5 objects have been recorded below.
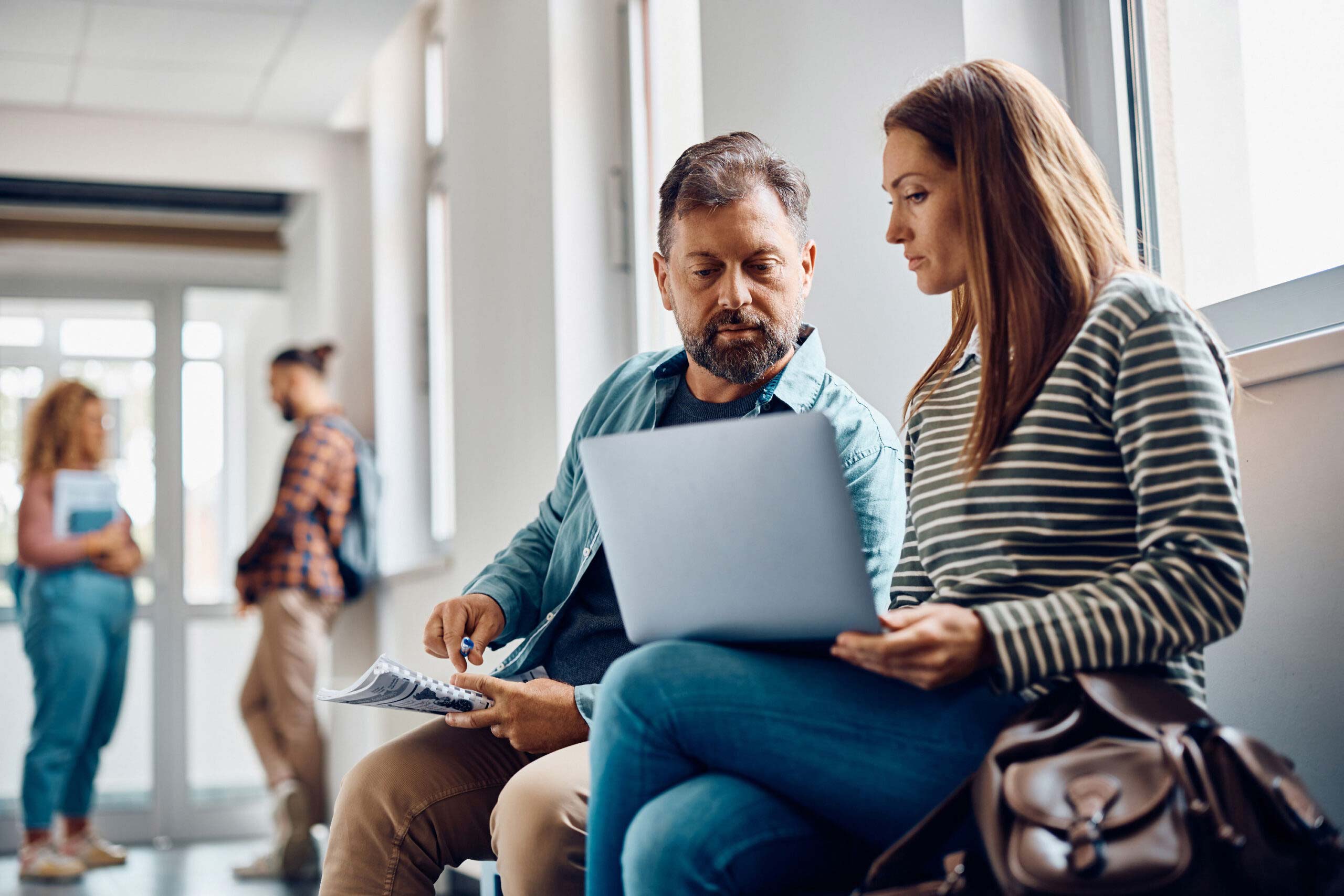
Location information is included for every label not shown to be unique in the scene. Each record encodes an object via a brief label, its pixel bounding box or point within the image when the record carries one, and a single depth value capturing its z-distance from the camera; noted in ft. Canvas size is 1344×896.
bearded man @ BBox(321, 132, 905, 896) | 5.09
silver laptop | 3.51
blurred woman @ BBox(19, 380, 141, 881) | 14.05
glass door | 16.83
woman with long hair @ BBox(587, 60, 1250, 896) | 3.37
